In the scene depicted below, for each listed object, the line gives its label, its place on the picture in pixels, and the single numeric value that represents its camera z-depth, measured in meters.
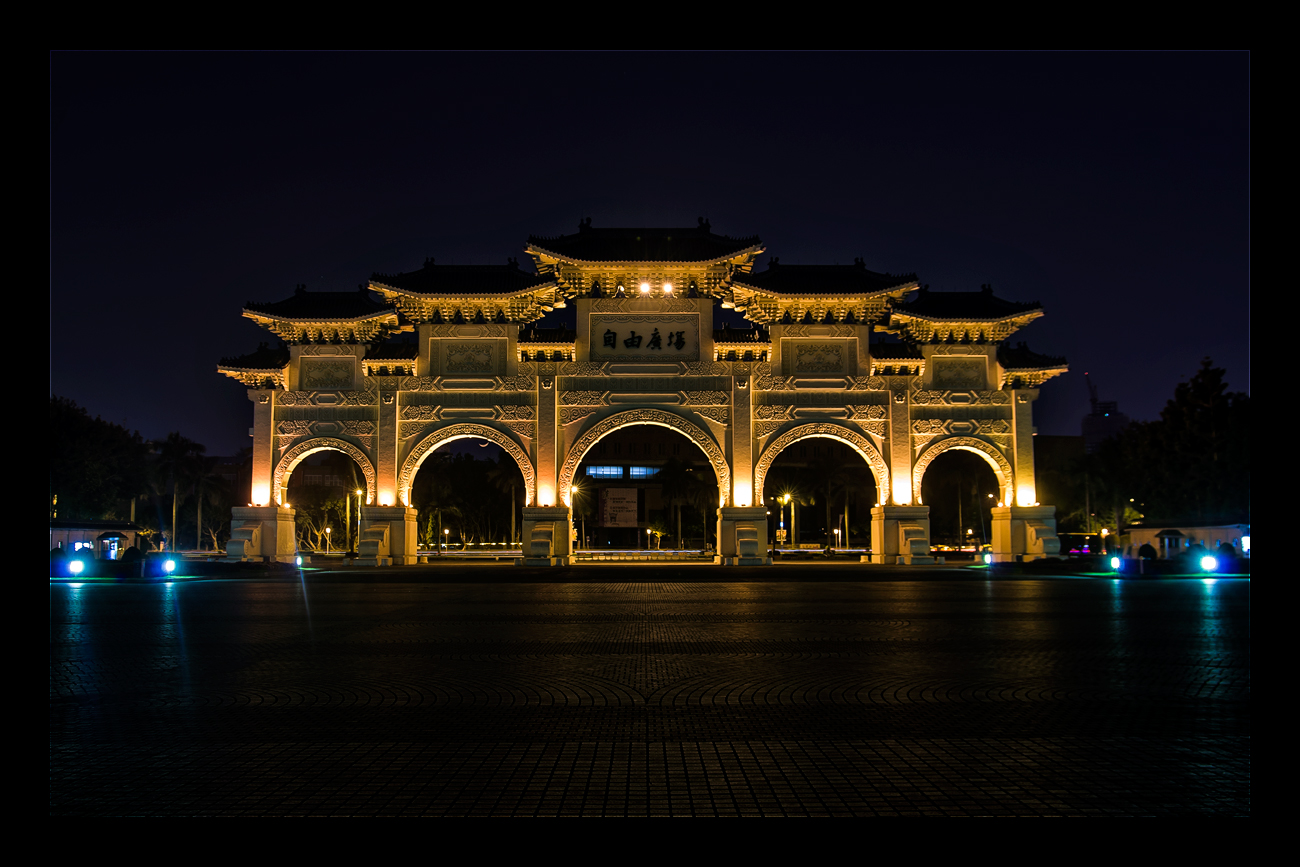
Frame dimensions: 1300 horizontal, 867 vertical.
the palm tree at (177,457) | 60.88
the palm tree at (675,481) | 60.91
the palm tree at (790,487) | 57.75
